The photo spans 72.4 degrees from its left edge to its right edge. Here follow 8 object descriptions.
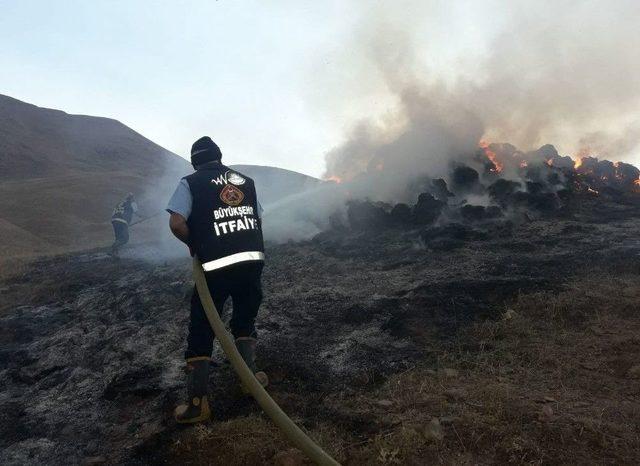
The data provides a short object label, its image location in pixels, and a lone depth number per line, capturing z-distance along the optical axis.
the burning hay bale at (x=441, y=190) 11.35
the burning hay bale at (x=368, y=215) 10.35
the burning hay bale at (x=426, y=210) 9.78
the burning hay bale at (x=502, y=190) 10.50
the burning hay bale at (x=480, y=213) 9.63
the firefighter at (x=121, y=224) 12.56
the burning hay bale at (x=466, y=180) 11.70
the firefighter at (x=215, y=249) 3.27
